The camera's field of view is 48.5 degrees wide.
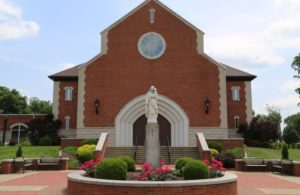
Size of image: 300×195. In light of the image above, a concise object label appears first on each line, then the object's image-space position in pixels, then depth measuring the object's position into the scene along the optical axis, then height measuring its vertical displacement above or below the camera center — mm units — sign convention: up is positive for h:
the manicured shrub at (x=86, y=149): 21275 -677
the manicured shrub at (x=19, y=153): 19484 -861
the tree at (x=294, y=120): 99250 +6699
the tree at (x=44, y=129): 30141 +861
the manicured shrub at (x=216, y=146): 23422 -465
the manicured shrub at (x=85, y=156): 20070 -1047
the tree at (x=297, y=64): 34469 +7863
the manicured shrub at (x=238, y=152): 21959 -843
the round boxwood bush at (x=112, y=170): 9688 -917
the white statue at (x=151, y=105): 13820 +1421
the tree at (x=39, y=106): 87688 +8686
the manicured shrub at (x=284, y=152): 19953 -731
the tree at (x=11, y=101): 73062 +8153
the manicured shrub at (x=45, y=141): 29328 -231
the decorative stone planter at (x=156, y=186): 8617 -1254
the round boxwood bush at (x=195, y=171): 9727 -923
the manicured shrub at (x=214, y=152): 21539 -827
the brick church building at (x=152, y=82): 26828 +4656
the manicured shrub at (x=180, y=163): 12034 -879
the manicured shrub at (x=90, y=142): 24269 -244
